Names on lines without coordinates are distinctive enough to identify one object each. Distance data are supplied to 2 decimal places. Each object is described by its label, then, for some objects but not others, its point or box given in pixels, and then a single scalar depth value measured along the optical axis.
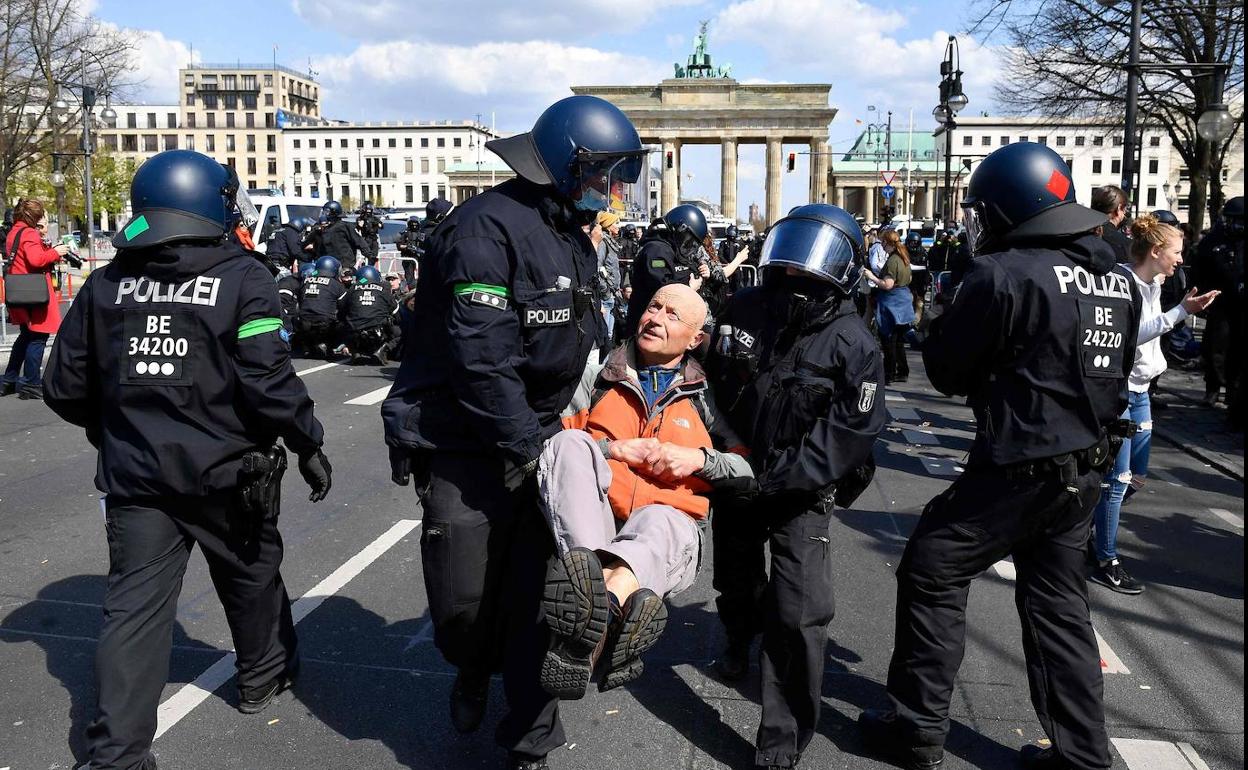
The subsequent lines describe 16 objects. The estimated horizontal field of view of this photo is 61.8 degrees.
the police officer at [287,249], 17.72
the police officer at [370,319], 13.96
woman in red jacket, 10.72
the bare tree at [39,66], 36.34
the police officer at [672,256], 7.78
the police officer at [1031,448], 3.26
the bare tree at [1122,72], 23.95
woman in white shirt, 5.11
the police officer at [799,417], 3.37
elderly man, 2.67
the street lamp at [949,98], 20.61
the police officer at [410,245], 14.83
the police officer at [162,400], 3.17
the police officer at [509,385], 2.96
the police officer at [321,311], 14.21
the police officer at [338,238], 16.92
